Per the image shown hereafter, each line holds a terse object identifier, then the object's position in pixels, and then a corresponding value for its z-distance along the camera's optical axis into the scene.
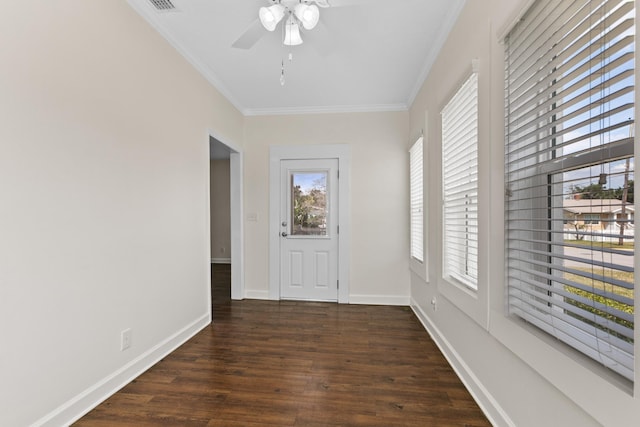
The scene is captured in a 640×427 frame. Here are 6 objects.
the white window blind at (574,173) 0.97
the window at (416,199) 3.46
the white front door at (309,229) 4.18
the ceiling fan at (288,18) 1.75
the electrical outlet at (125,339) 2.08
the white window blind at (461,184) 2.04
